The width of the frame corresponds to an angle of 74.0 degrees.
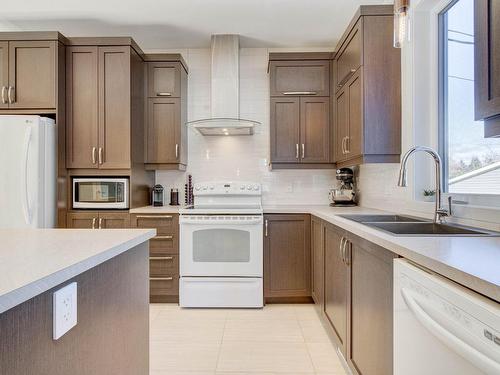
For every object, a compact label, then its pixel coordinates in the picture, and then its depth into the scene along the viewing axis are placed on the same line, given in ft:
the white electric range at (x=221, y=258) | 9.65
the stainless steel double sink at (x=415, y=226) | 4.82
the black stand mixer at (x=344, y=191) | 10.66
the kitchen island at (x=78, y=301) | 2.06
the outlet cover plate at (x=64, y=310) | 2.43
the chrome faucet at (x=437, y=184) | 5.60
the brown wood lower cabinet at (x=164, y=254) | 9.84
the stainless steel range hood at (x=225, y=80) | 11.12
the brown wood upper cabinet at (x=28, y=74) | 9.43
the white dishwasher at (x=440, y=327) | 2.27
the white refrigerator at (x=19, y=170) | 8.75
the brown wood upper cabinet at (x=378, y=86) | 7.81
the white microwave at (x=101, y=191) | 9.93
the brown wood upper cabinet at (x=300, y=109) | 10.77
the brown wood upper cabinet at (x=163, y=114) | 11.05
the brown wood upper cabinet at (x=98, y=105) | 9.81
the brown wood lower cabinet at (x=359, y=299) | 4.29
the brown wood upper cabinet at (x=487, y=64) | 3.59
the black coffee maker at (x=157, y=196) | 11.32
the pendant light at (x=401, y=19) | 4.31
